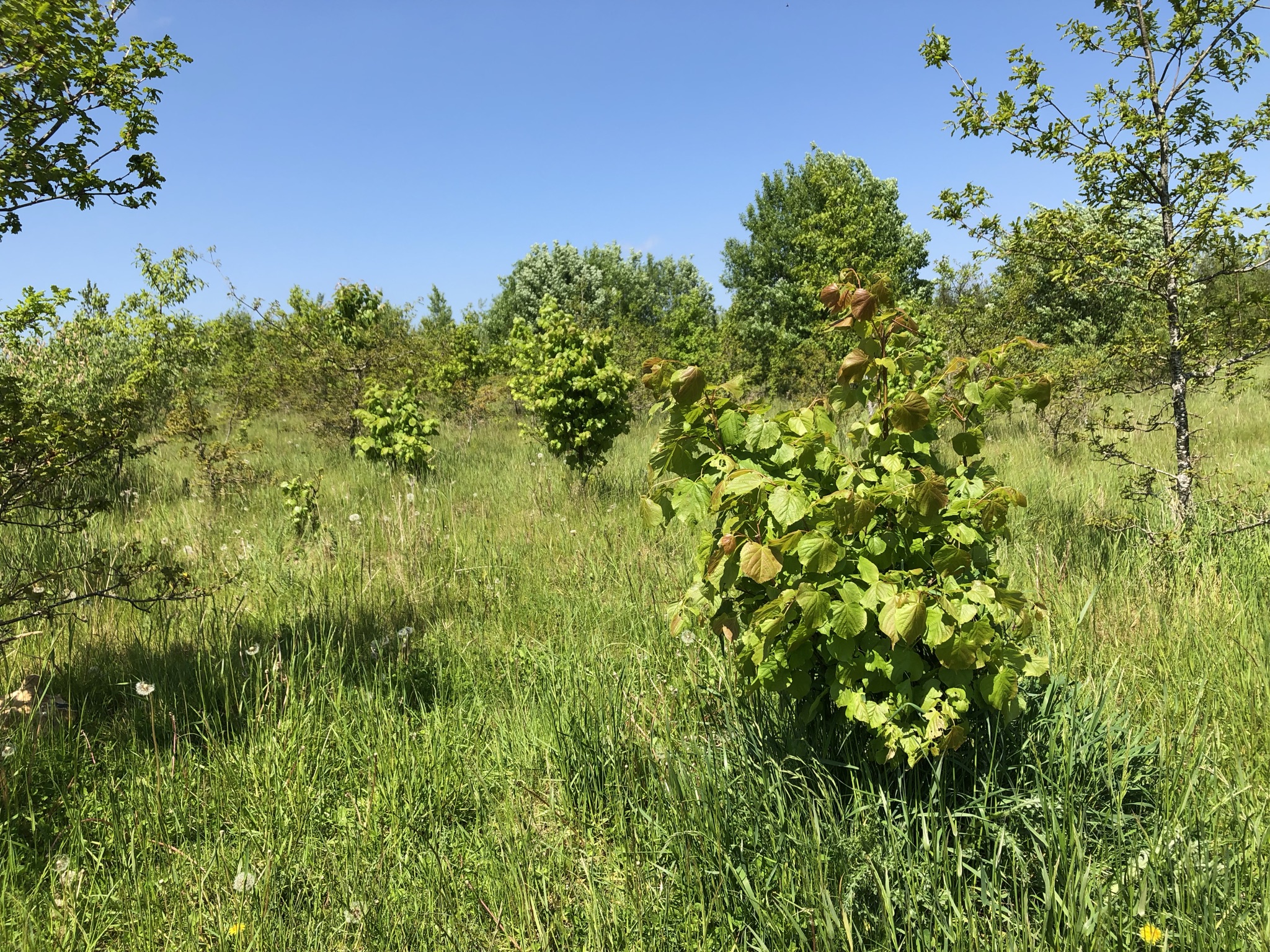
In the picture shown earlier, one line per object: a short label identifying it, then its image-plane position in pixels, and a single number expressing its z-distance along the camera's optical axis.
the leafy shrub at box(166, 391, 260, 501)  7.47
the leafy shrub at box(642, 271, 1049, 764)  1.67
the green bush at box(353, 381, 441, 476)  9.07
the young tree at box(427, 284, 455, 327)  52.97
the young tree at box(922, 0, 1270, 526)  3.84
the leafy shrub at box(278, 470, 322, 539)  5.65
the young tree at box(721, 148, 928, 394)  15.30
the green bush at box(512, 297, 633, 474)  7.56
